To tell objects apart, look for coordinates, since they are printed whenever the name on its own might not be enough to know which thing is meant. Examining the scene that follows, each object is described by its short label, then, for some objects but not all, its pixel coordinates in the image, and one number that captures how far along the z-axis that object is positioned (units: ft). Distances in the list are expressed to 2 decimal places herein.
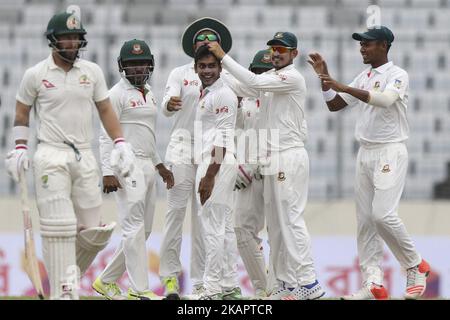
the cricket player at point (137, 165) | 65.16
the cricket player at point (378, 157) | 65.46
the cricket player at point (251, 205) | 69.97
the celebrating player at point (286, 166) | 63.82
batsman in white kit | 55.93
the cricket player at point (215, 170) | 63.57
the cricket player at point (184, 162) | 67.26
